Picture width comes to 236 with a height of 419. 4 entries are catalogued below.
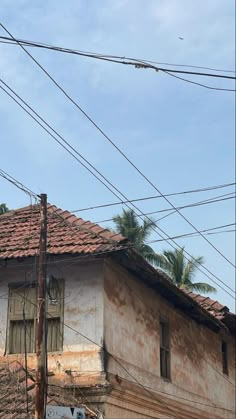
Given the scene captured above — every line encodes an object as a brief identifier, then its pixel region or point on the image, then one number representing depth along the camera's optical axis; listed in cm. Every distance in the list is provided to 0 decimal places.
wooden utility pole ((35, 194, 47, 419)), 1015
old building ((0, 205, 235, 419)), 1272
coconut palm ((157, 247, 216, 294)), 3775
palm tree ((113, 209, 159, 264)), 3591
